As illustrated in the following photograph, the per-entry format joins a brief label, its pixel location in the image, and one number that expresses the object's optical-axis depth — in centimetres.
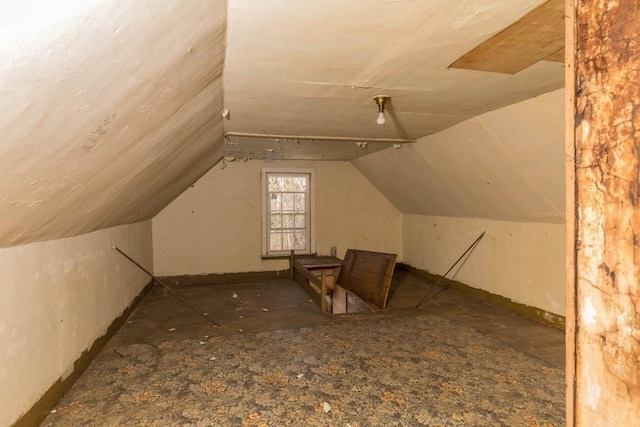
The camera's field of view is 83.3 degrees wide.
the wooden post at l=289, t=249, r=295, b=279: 623
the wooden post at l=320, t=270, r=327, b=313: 427
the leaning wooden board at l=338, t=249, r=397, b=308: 443
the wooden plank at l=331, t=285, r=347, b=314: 539
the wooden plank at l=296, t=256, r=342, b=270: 562
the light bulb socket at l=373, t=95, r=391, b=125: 274
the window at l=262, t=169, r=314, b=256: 629
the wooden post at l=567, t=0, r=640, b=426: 78
